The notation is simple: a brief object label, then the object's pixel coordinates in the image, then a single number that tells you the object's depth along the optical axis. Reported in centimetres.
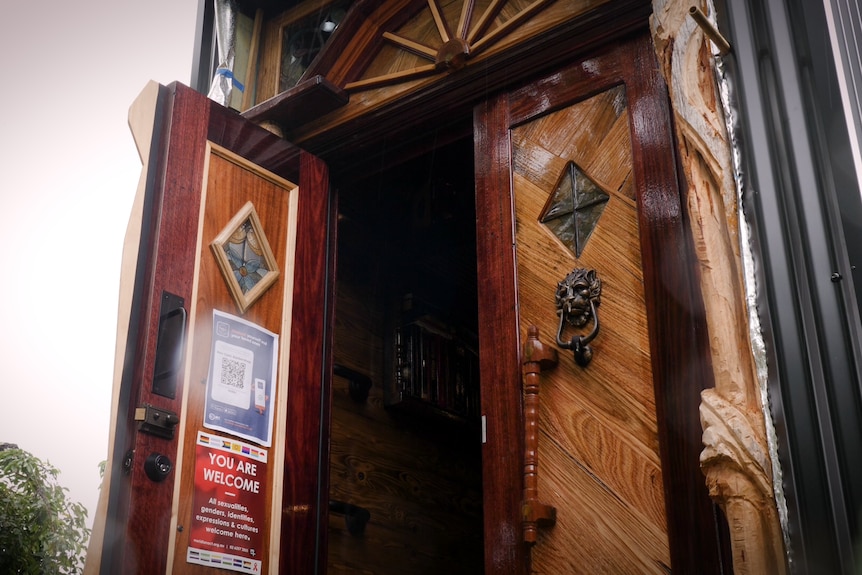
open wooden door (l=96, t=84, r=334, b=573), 272
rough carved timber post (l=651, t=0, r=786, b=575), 190
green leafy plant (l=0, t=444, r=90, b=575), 570
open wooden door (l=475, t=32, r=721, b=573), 253
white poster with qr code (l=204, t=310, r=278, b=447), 298
